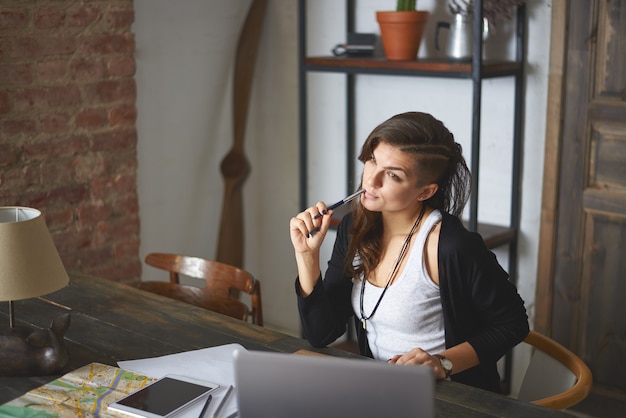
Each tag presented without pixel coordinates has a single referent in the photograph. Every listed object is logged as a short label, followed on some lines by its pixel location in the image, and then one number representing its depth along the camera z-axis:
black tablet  1.73
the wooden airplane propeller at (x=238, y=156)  3.89
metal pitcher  3.20
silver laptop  1.32
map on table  1.75
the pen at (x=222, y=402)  1.73
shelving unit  3.04
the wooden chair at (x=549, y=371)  2.06
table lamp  1.88
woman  2.00
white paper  1.89
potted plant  3.21
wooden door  3.02
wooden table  1.79
